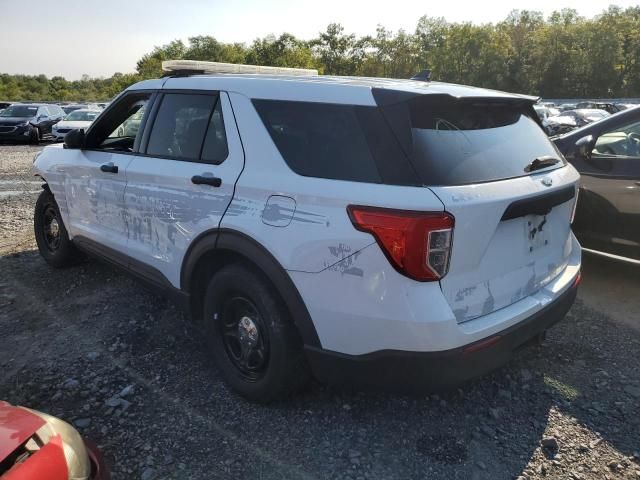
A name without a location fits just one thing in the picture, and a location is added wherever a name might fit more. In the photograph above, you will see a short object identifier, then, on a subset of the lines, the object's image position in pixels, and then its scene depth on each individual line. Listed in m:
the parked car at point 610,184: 4.12
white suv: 2.11
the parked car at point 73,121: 18.89
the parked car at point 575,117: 19.07
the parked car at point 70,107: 28.66
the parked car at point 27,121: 19.48
